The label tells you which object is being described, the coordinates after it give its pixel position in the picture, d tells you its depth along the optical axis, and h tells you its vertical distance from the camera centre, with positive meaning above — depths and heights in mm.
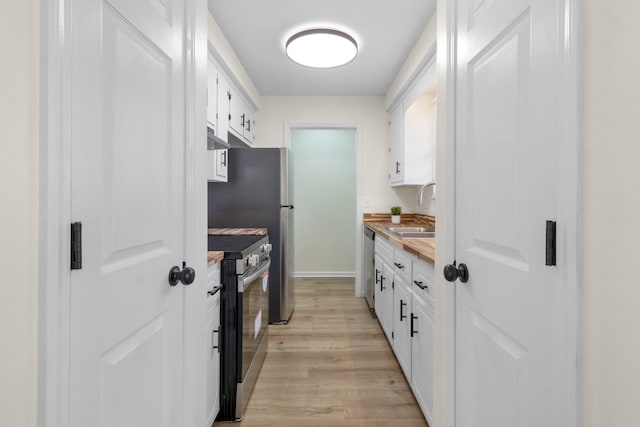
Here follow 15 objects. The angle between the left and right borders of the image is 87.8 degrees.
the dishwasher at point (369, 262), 3361 -525
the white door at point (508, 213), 692 +1
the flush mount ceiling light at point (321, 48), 2473 +1269
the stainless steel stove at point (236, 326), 1658 -590
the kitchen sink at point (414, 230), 2658 -166
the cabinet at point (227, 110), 2458 +896
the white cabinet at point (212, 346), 1471 -617
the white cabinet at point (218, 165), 2486 +374
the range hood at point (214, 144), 1689 +403
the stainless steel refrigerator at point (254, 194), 2939 +162
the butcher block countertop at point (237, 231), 2607 -158
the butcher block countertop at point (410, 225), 1649 -149
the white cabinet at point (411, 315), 1585 -604
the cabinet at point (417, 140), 3242 +731
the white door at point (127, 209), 644 +6
